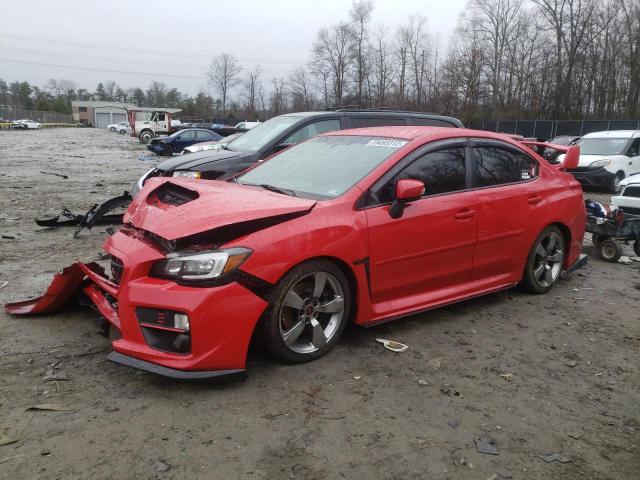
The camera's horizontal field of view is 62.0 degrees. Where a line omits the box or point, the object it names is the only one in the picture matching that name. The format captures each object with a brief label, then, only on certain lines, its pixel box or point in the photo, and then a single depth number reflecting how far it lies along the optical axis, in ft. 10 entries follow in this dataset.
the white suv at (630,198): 25.74
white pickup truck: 141.90
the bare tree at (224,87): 328.08
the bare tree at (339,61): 227.20
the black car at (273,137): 24.32
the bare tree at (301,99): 242.21
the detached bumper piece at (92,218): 24.22
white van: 46.73
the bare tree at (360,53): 224.53
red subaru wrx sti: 10.37
